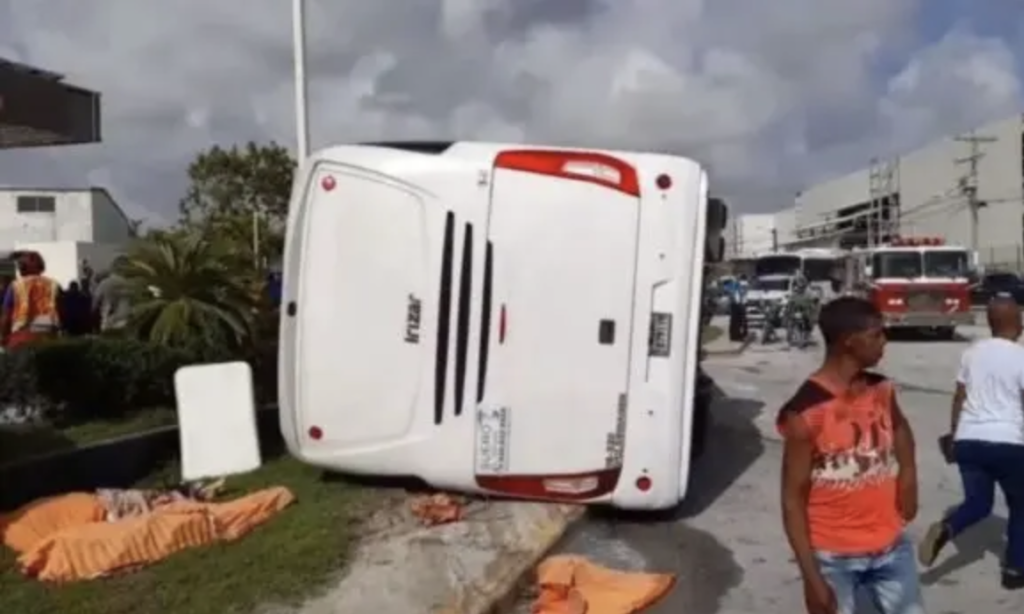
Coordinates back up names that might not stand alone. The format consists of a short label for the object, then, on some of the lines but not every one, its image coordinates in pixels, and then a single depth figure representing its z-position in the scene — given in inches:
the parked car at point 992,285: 1794.2
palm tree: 446.3
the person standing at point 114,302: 463.5
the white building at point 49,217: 2374.5
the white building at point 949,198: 2736.2
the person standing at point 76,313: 526.9
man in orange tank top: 162.6
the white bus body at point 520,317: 314.7
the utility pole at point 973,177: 2798.7
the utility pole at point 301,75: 602.2
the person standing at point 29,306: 413.0
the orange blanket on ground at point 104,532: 263.6
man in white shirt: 265.0
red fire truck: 1211.2
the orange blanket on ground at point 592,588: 257.0
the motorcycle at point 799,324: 1161.4
